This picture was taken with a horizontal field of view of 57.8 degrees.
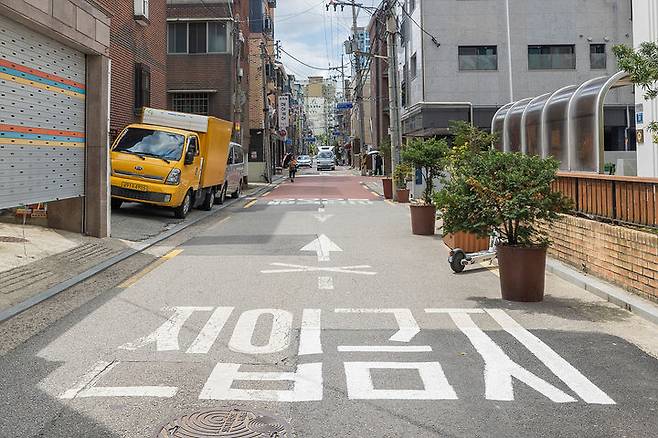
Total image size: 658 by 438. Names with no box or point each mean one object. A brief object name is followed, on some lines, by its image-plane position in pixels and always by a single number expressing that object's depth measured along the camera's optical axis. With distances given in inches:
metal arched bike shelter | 459.8
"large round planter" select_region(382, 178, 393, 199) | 1019.9
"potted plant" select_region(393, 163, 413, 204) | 920.0
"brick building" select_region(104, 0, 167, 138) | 678.5
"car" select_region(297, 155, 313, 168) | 3356.3
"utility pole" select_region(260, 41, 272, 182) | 1597.3
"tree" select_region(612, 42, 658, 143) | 270.8
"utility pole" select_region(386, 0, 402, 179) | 924.6
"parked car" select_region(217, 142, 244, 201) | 928.4
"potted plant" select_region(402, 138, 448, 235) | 540.7
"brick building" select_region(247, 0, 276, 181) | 1940.0
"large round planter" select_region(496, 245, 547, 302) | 288.5
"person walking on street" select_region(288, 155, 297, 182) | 1727.4
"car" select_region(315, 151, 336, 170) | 2945.4
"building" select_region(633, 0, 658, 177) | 492.7
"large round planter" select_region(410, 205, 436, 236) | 547.5
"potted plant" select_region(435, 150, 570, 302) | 287.7
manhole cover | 147.3
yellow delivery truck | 605.0
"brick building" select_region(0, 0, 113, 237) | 356.2
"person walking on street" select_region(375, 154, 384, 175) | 2177.7
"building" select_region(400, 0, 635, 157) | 1105.4
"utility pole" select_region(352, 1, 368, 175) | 1157.1
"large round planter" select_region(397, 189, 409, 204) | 938.1
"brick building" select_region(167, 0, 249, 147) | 1438.2
